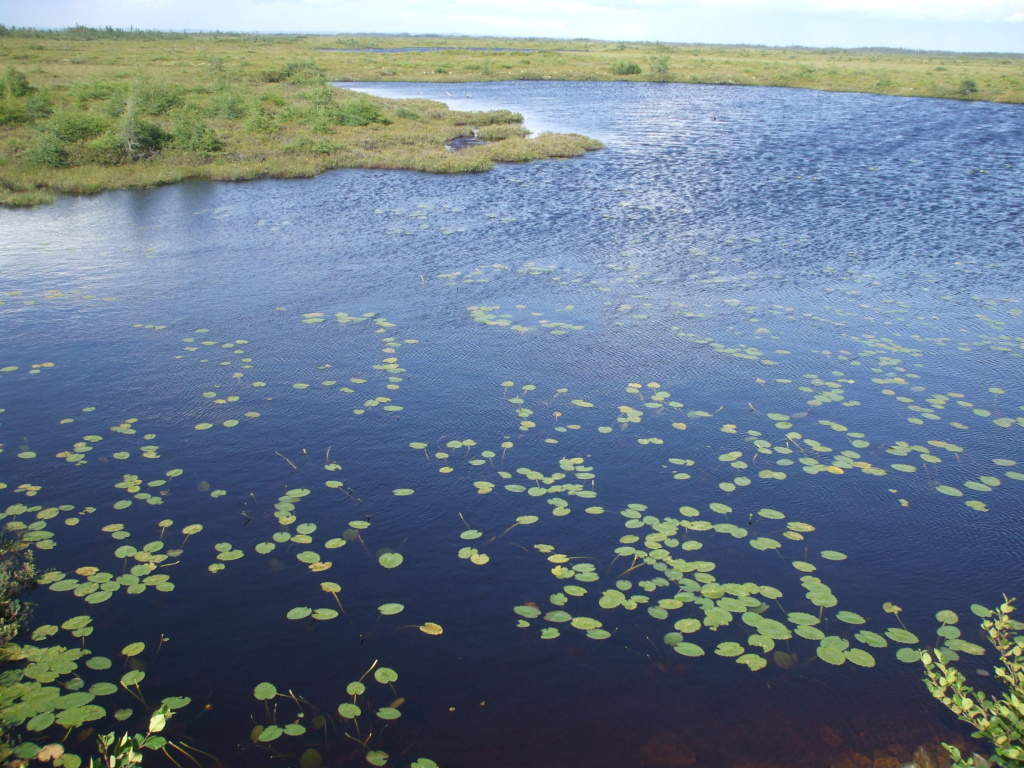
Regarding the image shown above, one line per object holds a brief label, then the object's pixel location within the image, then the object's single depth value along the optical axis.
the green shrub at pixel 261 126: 30.47
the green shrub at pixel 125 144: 25.11
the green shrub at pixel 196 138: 26.53
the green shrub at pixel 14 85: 32.47
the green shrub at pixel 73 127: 25.36
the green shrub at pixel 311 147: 27.77
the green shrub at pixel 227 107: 33.25
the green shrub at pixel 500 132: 32.09
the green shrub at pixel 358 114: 33.75
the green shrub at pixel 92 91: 34.28
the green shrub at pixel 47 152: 23.92
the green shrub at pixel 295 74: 52.62
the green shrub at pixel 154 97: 29.87
